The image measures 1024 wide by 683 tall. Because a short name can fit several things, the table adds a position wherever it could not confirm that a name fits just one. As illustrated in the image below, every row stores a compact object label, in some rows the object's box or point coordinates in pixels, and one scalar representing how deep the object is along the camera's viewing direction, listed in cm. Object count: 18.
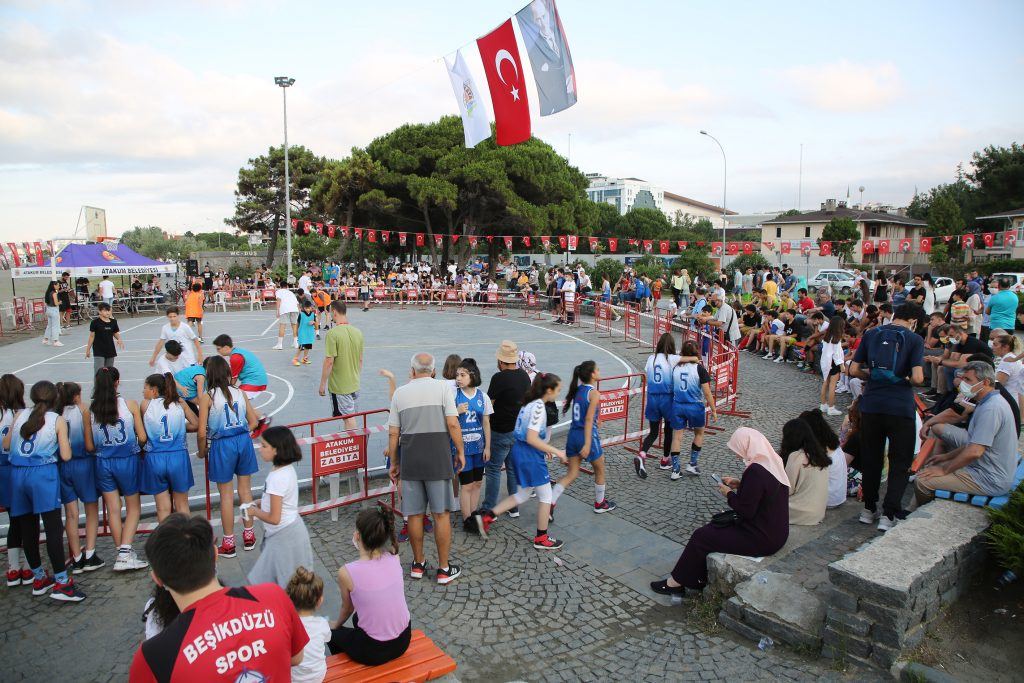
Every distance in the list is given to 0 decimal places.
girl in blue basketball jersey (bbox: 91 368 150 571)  525
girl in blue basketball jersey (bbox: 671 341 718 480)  765
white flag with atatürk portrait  1005
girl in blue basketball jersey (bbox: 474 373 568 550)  591
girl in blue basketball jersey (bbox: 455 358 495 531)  602
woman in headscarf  500
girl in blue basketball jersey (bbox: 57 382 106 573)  525
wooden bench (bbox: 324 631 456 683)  366
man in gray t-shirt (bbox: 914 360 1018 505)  532
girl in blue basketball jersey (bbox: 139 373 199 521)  541
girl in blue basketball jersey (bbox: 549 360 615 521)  629
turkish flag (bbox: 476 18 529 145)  1049
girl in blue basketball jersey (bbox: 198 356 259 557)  560
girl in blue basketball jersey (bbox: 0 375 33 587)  497
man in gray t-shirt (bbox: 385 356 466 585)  527
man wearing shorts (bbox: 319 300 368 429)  821
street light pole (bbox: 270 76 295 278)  3192
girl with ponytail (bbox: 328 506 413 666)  375
